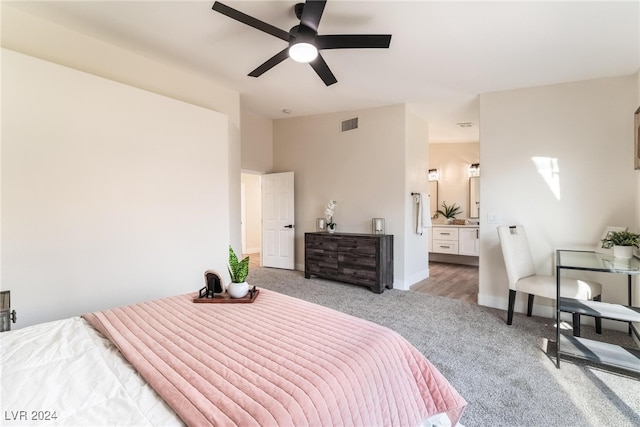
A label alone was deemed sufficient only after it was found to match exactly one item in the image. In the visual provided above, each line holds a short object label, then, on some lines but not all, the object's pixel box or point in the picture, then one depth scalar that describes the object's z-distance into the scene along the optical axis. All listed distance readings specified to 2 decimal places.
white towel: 4.59
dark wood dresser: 4.20
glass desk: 2.09
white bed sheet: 0.82
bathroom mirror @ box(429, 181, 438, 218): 6.88
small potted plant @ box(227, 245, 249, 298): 1.86
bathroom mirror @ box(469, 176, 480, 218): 6.39
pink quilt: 0.88
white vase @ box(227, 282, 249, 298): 1.85
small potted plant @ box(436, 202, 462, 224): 6.66
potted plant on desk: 2.50
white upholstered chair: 2.65
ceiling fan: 1.89
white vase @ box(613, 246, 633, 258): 2.50
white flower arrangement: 4.92
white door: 5.56
